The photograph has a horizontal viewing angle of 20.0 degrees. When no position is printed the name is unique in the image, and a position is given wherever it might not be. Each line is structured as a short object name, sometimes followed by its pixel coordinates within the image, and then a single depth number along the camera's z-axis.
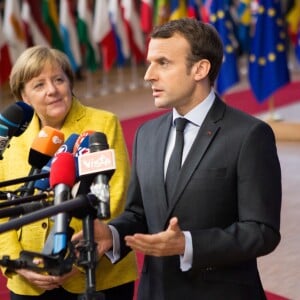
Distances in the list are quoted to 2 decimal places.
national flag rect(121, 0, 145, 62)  12.05
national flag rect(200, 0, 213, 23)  9.67
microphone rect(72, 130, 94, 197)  2.01
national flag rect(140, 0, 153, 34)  11.91
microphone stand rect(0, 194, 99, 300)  1.78
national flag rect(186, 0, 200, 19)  10.73
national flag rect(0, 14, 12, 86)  10.63
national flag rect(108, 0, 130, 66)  11.90
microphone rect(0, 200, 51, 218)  2.07
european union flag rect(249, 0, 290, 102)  9.51
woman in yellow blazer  3.06
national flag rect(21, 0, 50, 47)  11.20
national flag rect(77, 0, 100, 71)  11.77
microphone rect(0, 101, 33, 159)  2.34
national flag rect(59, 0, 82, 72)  11.58
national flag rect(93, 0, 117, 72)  11.73
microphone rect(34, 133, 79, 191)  2.34
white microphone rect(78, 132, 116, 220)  1.85
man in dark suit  2.33
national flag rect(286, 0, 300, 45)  13.06
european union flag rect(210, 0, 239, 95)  9.62
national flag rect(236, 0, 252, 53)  12.40
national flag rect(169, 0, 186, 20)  11.03
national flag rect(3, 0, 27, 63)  10.85
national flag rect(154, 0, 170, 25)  11.62
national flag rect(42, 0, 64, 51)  11.48
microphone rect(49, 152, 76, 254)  1.83
